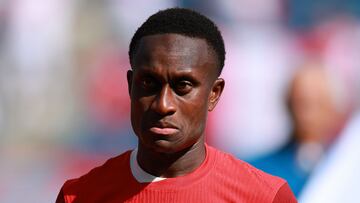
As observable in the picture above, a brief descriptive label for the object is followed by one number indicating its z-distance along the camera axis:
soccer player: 7.20
